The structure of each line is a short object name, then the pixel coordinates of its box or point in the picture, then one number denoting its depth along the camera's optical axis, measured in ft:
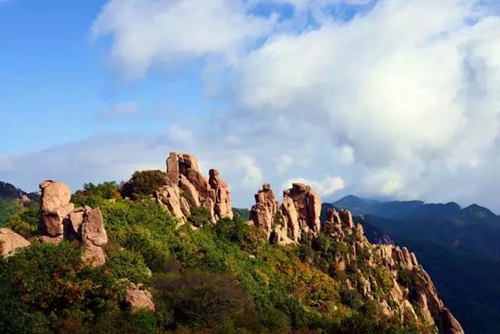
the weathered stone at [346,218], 328.90
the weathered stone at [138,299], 135.64
